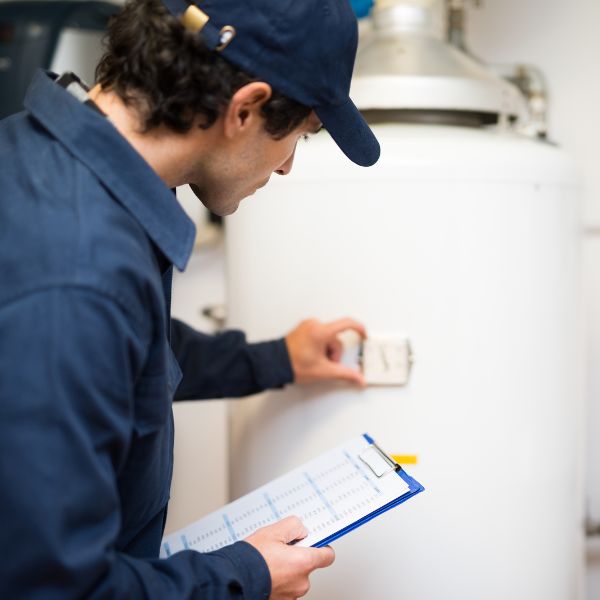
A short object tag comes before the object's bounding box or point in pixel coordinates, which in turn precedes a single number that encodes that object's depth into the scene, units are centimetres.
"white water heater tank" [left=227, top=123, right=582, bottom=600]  100
